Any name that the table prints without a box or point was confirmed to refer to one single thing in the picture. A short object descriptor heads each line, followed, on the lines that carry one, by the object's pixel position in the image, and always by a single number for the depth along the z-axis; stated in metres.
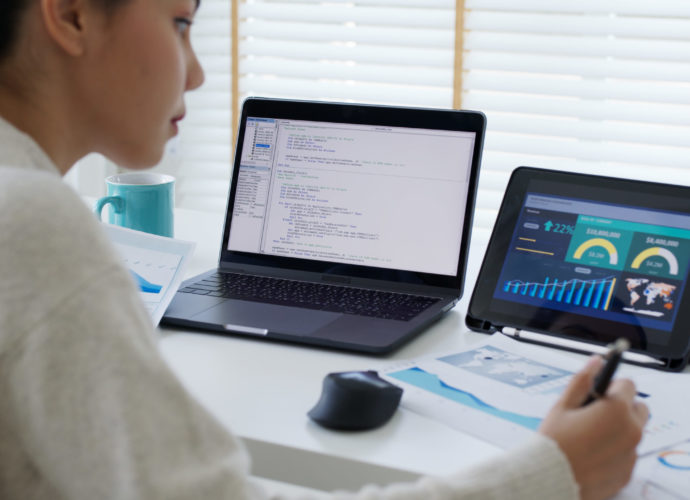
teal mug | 1.36
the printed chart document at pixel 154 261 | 1.10
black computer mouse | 0.80
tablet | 1.00
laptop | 1.16
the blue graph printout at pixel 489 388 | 0.81
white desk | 0.75
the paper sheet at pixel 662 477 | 0.69
